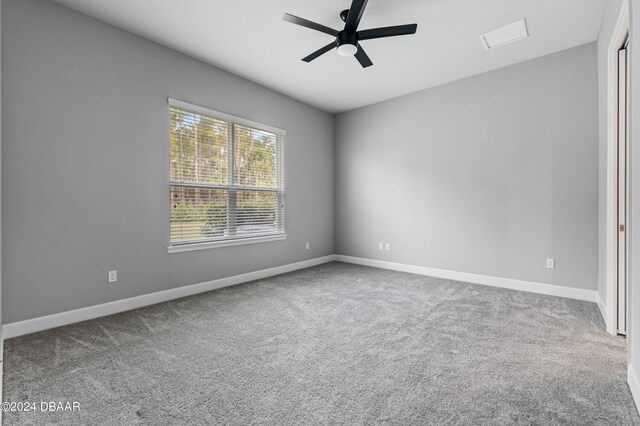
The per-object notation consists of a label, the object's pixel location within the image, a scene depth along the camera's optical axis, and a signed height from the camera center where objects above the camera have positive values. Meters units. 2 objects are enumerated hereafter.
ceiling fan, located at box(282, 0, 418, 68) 2.54 +1.64
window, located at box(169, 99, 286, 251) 3.68 +0.47
